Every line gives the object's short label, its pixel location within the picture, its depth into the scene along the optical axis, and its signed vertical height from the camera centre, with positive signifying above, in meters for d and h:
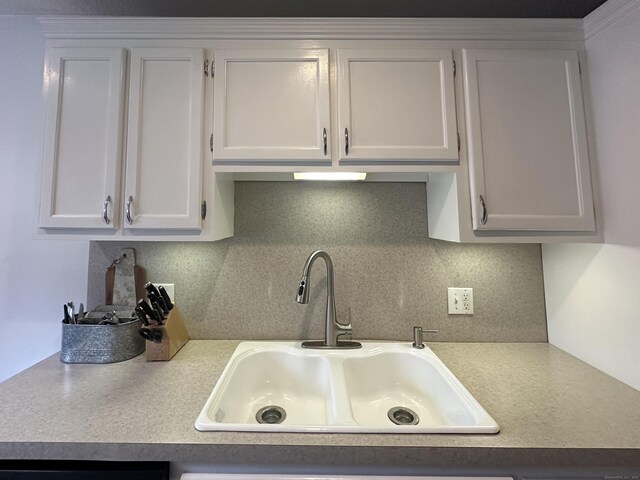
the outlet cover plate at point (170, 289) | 1.33 -0.11
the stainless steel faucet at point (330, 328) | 1.20 -0.29
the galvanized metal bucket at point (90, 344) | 1.08 -0.30
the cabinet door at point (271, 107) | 1.07 +0.61
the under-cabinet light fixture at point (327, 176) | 1.16 +0.38
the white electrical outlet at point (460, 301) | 1.32 -0.19
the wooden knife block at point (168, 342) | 1.09 -0.31
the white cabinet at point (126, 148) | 1.07 +0.46
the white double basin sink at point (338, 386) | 0.95 -0.48
